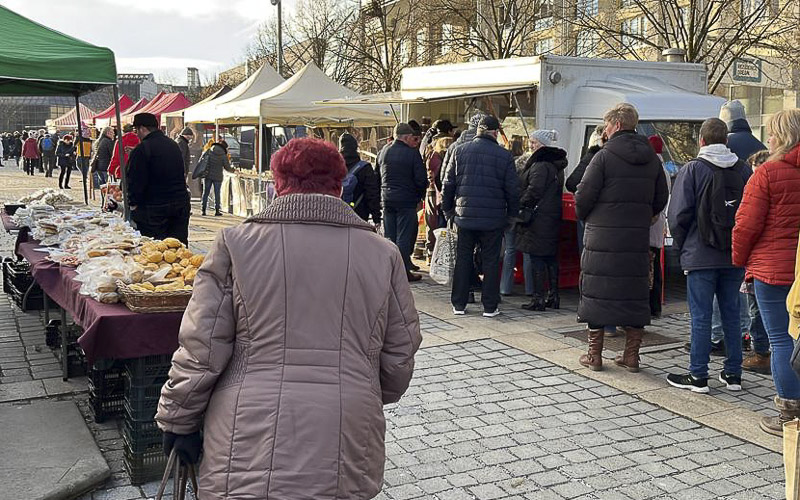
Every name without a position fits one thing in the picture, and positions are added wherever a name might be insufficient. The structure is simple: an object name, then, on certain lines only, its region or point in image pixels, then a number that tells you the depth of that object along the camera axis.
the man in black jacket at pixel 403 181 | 9.84
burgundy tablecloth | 4.29
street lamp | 28.04
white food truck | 9.93
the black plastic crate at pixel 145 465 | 4.40
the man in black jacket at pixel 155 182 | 8.14
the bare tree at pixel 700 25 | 15.30
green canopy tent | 6.73
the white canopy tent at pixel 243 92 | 19.27
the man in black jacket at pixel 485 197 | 8.05
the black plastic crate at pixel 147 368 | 4.44
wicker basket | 4.36
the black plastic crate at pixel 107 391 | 5.20
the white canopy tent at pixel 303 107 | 15.90
